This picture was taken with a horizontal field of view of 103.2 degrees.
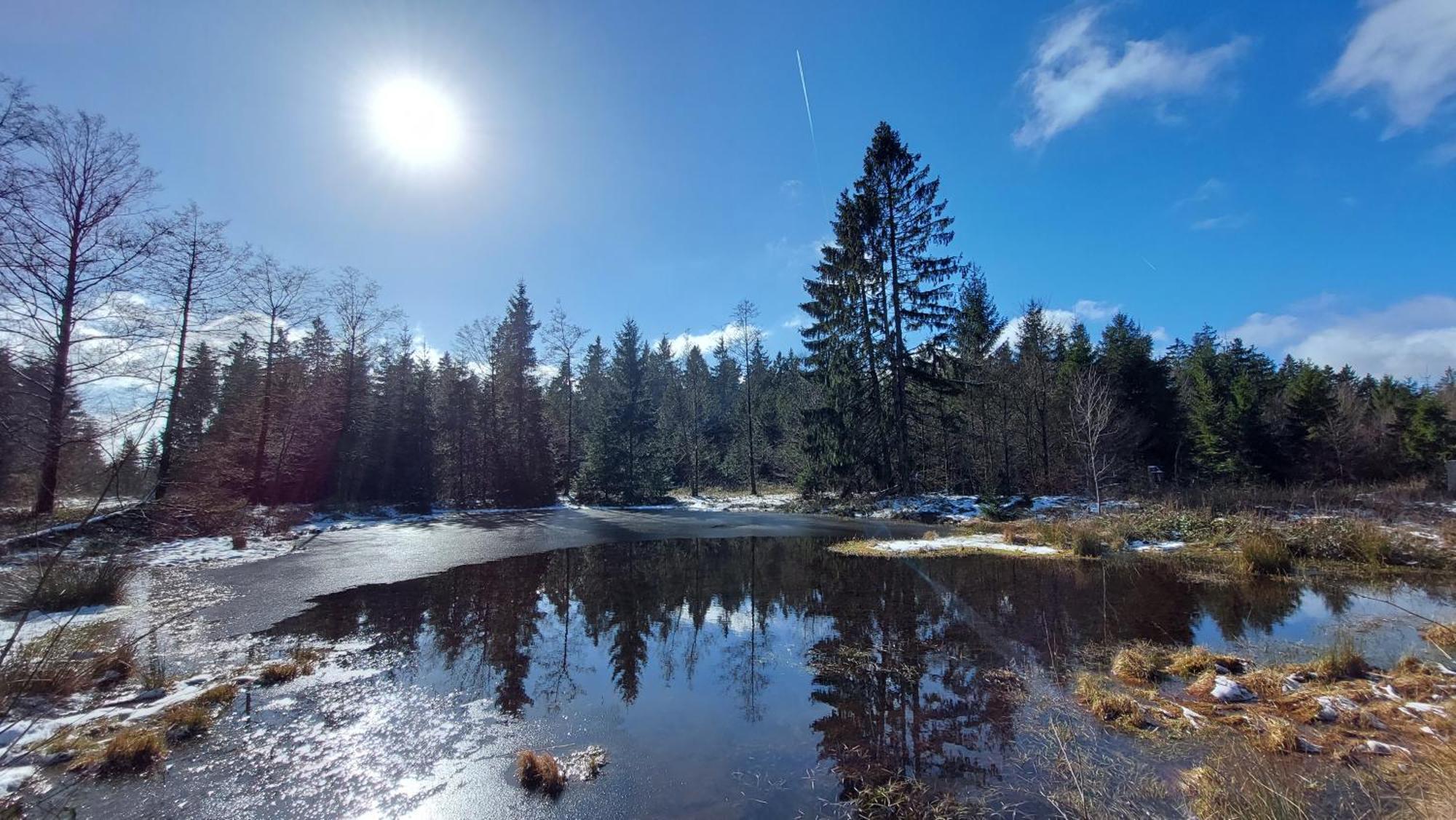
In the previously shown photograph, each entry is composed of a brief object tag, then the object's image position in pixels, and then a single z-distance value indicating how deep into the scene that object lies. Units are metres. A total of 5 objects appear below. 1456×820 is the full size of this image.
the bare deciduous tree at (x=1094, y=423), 19.30
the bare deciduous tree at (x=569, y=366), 37.97
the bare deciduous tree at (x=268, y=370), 25.06
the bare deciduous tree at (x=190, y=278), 10.92
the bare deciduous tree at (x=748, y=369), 39.75
